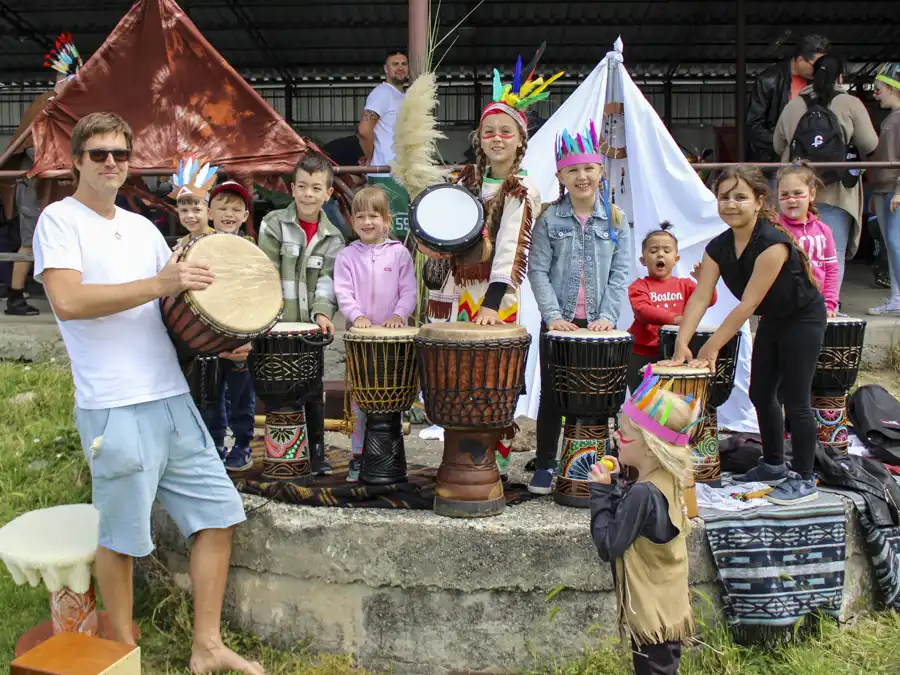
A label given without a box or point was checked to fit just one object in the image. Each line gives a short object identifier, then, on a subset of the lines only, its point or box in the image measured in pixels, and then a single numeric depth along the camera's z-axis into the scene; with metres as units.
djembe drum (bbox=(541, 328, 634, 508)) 3.65
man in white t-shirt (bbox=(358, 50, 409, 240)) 6.77
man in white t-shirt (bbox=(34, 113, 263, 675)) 2.94
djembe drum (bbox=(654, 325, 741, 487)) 4.01
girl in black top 3.72
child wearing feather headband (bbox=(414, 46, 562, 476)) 3.79
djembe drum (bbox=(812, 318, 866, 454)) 4.38
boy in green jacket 4.14
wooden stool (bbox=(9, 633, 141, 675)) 2.73
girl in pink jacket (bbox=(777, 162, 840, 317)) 4.40
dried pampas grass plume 4.54
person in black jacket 6.71
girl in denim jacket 3.99
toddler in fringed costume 2.73
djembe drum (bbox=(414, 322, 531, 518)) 3.46
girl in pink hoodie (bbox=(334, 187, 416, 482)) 4.09
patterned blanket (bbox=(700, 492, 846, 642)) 3.48
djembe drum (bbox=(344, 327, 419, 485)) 3.74
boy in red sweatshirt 4.62
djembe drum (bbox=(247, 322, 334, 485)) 3.80
